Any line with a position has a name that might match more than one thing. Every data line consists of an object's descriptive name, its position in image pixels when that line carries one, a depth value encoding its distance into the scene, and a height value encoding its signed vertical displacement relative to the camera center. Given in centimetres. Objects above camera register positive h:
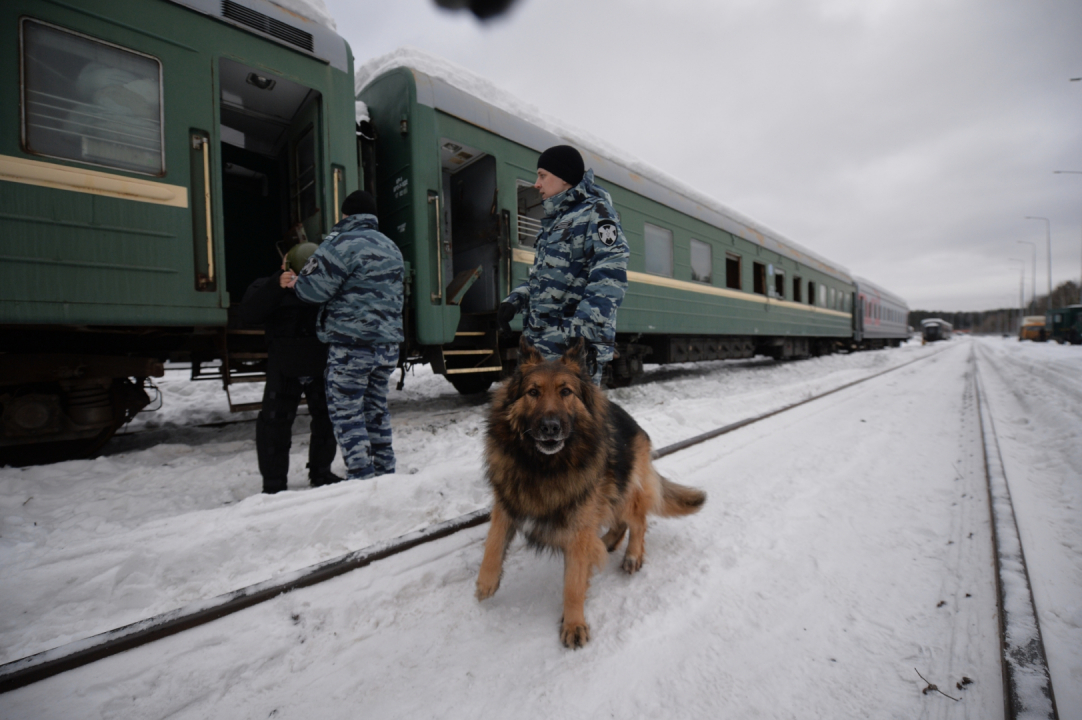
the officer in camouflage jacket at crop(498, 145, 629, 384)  215 +44
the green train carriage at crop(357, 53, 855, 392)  432 +164
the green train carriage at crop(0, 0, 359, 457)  255 +115
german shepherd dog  158 -48
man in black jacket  255 -1
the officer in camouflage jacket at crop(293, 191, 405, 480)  254 +31
